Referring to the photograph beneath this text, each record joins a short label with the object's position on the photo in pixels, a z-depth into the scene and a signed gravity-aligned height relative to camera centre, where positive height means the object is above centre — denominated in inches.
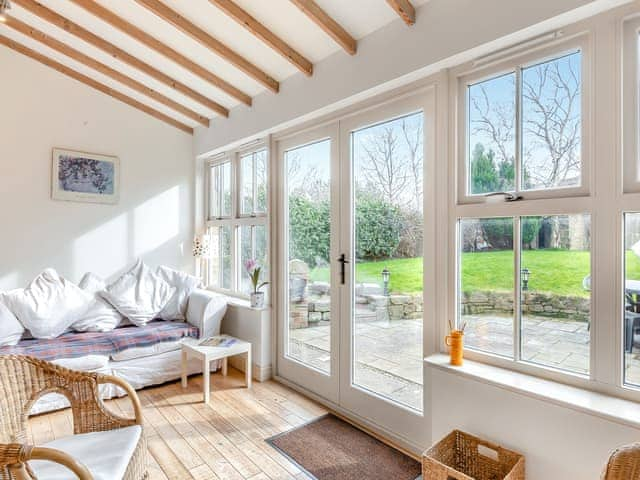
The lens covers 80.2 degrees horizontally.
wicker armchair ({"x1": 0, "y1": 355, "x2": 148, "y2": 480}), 61.5 -27.9
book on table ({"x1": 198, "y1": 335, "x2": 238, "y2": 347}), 127.0 -34.5
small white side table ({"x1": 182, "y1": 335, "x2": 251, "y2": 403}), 117.7 -36.5
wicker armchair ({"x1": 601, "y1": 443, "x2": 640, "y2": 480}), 43.9 -26.4
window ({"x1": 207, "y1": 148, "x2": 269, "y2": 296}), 153.5 +10.0
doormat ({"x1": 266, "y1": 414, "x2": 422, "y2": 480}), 83.0 -50.8
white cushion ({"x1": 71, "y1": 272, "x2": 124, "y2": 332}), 132.1 -25.9
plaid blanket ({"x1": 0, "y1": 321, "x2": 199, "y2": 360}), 112.4 -32.1
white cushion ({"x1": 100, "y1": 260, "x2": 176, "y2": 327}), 141.0 -20.3
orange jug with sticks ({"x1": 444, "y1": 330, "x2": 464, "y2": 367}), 79.3 -22.5
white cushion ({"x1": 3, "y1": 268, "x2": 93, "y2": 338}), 120.0 -20.4
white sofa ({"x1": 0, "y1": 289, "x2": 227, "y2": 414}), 113.6 -38.8
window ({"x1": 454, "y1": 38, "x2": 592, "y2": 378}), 68.8 +4.6
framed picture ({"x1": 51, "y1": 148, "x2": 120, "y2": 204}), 152.4 +26.8
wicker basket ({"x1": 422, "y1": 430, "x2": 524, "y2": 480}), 66.3 -40.7
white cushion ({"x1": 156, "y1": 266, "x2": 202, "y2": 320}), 151.1 -19.9
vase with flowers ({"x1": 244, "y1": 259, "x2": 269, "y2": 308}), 139.3 -16.1
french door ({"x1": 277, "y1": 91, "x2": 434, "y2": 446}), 94.7 -6.7
